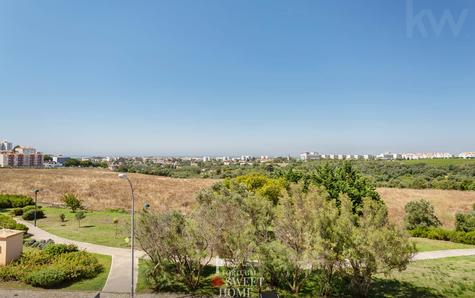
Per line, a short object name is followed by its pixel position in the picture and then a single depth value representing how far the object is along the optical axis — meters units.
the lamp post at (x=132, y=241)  13.39
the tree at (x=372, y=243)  12.98
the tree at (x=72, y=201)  32.97
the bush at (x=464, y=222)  30.04
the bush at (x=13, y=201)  37.00
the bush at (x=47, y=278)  15.12
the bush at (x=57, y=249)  19.09
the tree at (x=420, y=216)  32.25
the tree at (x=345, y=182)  30.78
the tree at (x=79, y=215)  27.55
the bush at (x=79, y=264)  16.22
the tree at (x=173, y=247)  14.65
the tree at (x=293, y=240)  14.30
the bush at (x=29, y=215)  30.59
